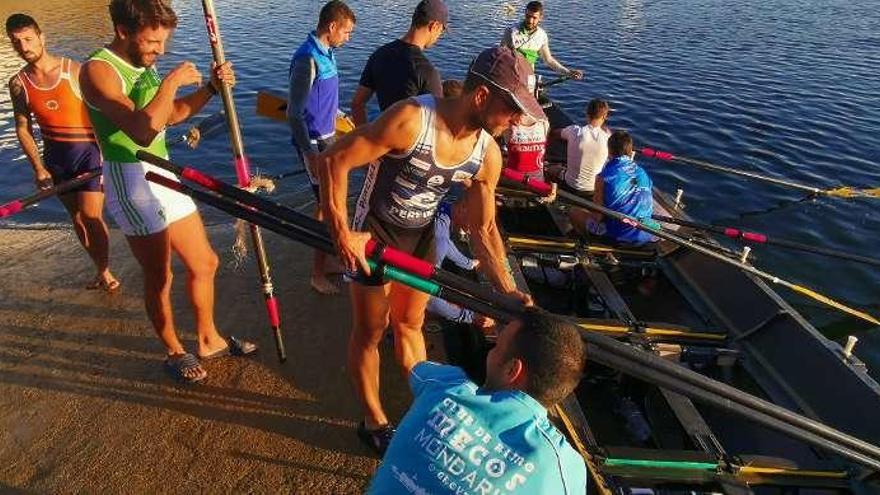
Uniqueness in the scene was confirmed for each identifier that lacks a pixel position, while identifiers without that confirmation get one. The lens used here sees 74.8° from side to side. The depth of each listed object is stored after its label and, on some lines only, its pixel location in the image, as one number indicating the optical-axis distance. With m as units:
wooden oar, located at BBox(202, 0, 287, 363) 3.59
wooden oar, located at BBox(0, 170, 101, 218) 4.57
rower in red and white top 7.27
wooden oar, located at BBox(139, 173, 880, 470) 2.65
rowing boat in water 3.78
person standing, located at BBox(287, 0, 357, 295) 4.84
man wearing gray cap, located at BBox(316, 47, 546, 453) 2.72
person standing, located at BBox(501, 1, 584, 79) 10.23
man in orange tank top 4.98
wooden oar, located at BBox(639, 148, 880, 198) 9.09
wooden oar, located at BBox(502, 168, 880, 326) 5.47
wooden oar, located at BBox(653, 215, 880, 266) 6.70
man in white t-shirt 7.50
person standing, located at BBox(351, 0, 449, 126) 4.96
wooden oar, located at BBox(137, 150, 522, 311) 2.71
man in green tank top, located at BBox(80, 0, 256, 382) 3.27
